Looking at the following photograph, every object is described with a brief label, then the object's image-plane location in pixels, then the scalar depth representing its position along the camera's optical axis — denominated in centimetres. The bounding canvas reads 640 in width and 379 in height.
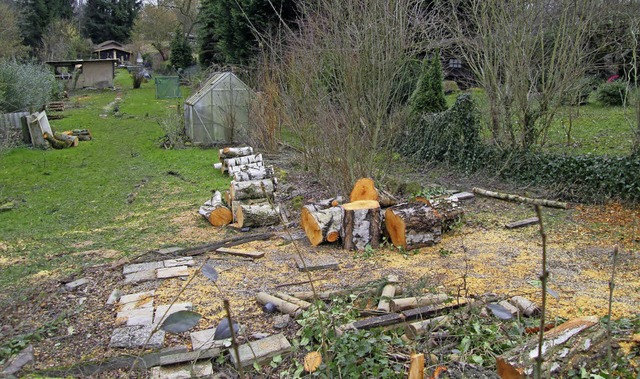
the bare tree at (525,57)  903
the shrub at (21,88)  1800
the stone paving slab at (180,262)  618
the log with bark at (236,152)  1252
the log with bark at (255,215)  790
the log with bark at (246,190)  838
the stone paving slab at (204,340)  398
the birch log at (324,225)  676
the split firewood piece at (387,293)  431
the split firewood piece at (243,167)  1024
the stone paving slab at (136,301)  494
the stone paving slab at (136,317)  455
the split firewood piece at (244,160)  1145
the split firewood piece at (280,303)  446
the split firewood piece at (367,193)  724
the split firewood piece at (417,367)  314
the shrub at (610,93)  1580
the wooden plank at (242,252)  648
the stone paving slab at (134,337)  417
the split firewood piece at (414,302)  429
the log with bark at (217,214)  824
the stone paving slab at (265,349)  378
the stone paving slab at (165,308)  460
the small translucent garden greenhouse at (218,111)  1584
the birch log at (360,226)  653
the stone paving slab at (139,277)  569
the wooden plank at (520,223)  723
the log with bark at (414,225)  642
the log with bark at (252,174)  968
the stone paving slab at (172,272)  577
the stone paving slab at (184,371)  369
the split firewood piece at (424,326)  381
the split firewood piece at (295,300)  452
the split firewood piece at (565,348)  309
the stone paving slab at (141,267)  605
